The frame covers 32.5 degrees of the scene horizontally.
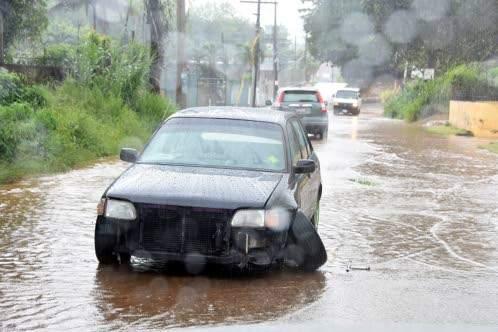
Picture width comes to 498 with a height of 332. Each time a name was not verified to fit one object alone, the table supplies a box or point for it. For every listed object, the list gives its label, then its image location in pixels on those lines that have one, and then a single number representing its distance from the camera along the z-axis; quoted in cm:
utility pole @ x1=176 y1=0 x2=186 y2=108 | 2750
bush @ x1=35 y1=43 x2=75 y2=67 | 2227
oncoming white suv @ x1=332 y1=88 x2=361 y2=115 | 5409
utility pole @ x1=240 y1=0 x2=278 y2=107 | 5436
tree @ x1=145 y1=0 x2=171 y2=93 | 2456
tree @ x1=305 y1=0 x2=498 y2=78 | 3719
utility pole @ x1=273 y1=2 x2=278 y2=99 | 7182
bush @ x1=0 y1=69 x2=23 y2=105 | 1748
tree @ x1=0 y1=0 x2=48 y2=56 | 2873
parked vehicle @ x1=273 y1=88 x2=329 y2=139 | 2686
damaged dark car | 692
